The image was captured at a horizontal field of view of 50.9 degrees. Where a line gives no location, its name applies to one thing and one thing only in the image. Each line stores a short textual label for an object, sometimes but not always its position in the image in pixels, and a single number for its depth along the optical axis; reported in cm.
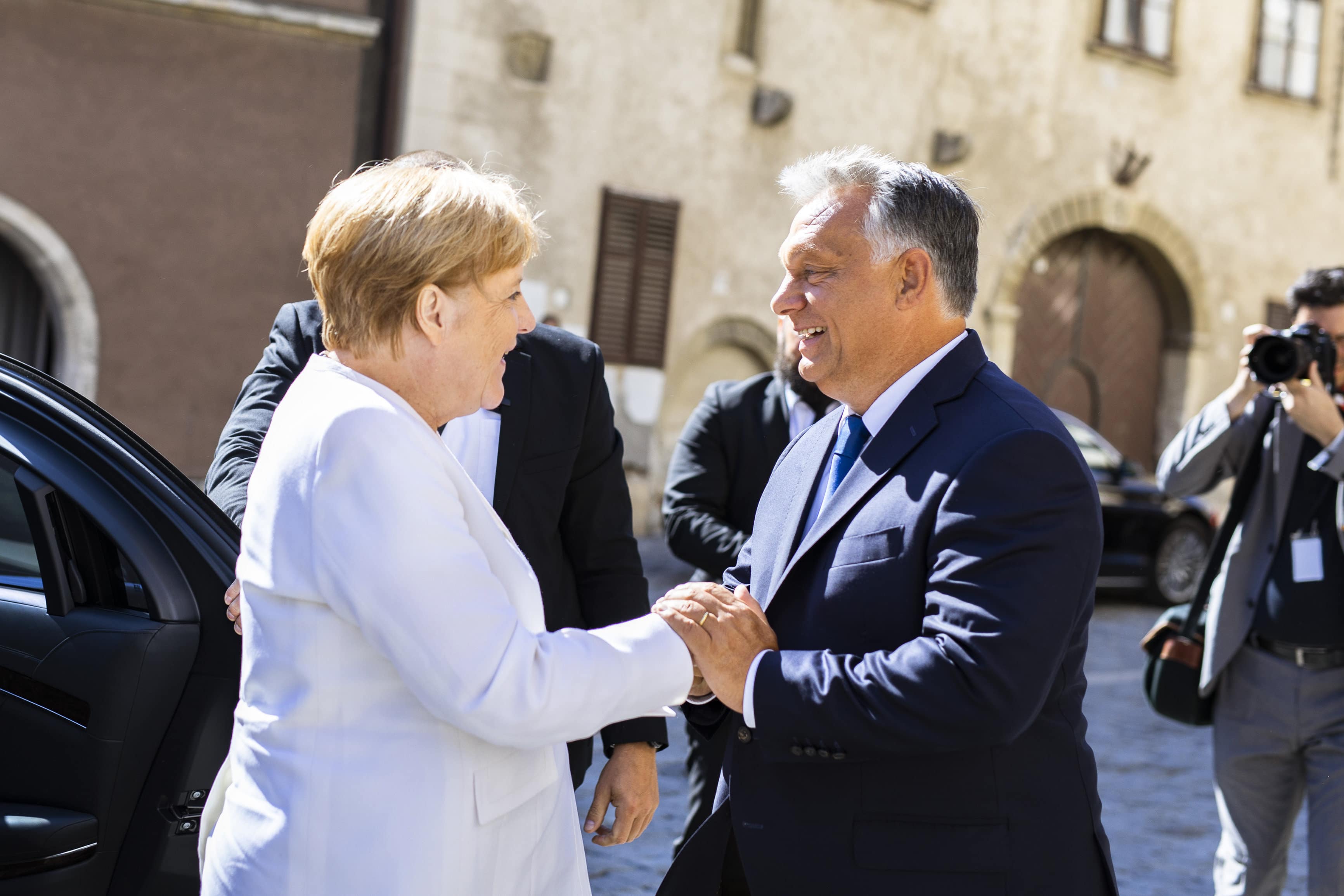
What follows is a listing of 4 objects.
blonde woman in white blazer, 170
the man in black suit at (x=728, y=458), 425
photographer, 377
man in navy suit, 200
